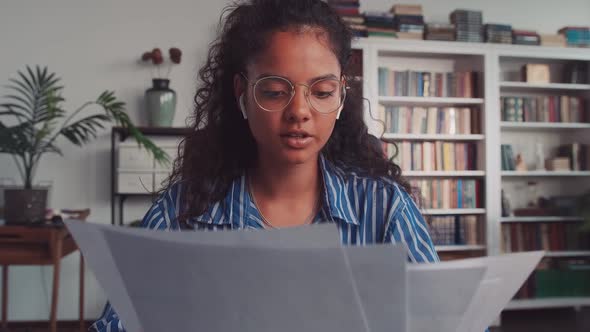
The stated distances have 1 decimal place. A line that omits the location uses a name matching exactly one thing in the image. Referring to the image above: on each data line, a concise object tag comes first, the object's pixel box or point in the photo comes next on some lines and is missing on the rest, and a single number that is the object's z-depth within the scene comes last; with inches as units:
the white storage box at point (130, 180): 123.8
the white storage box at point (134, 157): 124.0
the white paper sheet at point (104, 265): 18.5
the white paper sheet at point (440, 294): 16.5
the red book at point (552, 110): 149.9
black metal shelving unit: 127.3
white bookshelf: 139.6
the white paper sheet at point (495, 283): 17.1
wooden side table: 95.0
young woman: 29.8
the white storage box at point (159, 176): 123.5
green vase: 128.8
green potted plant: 100.1
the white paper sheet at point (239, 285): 16.1
